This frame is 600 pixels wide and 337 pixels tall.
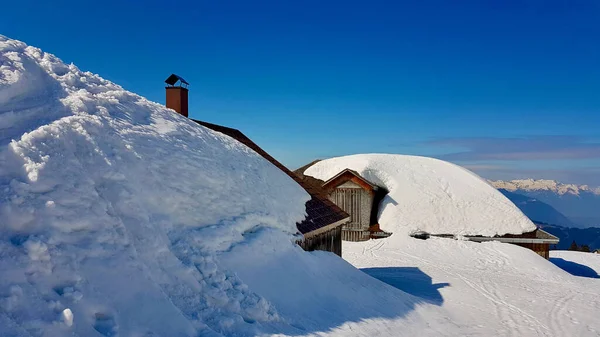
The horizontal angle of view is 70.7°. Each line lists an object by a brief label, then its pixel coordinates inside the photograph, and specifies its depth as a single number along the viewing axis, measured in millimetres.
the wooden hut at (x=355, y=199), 23672
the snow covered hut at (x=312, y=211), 10156
